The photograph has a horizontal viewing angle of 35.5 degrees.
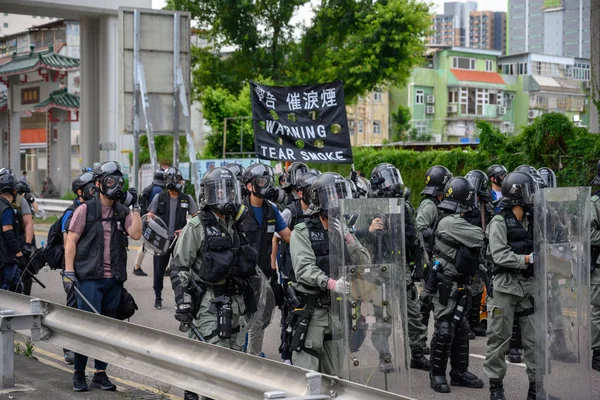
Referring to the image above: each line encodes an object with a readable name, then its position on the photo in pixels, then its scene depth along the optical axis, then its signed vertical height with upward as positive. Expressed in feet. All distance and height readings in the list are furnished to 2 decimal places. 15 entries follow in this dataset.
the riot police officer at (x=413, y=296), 29.81 -3.90
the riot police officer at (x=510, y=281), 23.95 -2.74
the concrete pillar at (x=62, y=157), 157.99 +2.76
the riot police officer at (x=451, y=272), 25.81 -2.71
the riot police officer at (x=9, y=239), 33.86 -2.37
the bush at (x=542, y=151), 52.70 +1.42
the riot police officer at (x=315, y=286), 21.88 -2.64
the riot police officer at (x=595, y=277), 29.70 -3.34
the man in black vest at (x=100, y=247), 25.30 -2.01
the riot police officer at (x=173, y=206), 42.65 -1.48
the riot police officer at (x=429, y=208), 31.75 -1.18
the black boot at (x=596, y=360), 29.30 -5.85
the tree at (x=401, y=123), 219.82 +12.04
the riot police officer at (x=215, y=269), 22.17 -2.28
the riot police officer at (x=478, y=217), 29.81 -1.47
